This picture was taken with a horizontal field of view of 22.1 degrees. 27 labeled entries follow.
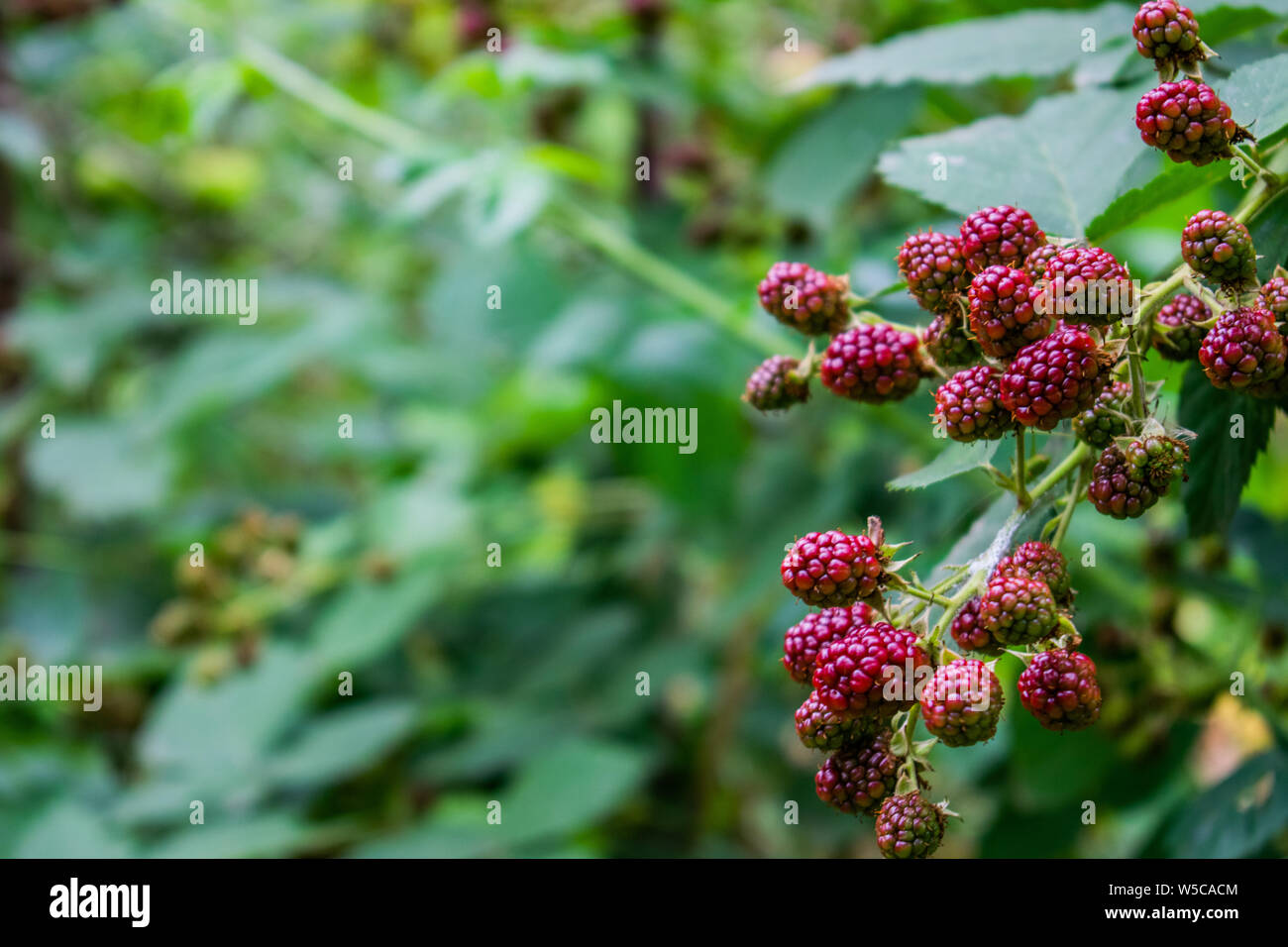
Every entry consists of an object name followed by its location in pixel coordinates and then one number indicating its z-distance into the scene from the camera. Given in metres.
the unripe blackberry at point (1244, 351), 0.52
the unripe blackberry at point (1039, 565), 0.53
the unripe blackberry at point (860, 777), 0.53
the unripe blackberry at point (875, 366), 0.56
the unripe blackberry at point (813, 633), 0.54
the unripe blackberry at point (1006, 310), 0.52
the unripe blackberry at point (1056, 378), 0.52
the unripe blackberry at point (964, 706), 0.52
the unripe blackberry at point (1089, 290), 0.52
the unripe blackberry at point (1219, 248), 0.52
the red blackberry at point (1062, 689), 0.53
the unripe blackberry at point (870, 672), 0.53
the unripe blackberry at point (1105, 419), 0.53
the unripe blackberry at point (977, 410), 0.53
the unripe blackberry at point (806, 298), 0.57
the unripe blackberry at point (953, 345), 0.55
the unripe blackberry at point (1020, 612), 0.52
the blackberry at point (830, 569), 0.53
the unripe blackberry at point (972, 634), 0.53
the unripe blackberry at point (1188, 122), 0.52
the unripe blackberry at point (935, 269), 0.55
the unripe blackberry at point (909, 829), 0.53
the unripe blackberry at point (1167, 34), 0.53
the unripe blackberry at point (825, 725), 0.53
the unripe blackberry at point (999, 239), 0.54
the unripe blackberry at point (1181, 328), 0.55
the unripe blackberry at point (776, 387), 0.58
